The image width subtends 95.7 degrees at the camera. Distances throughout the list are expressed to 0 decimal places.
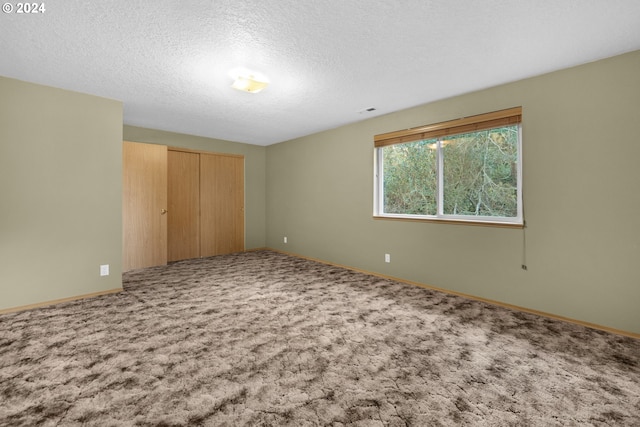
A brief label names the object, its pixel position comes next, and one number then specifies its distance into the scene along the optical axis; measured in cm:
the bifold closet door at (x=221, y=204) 587
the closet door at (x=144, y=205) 465
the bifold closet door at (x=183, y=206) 541
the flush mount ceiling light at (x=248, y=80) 284
